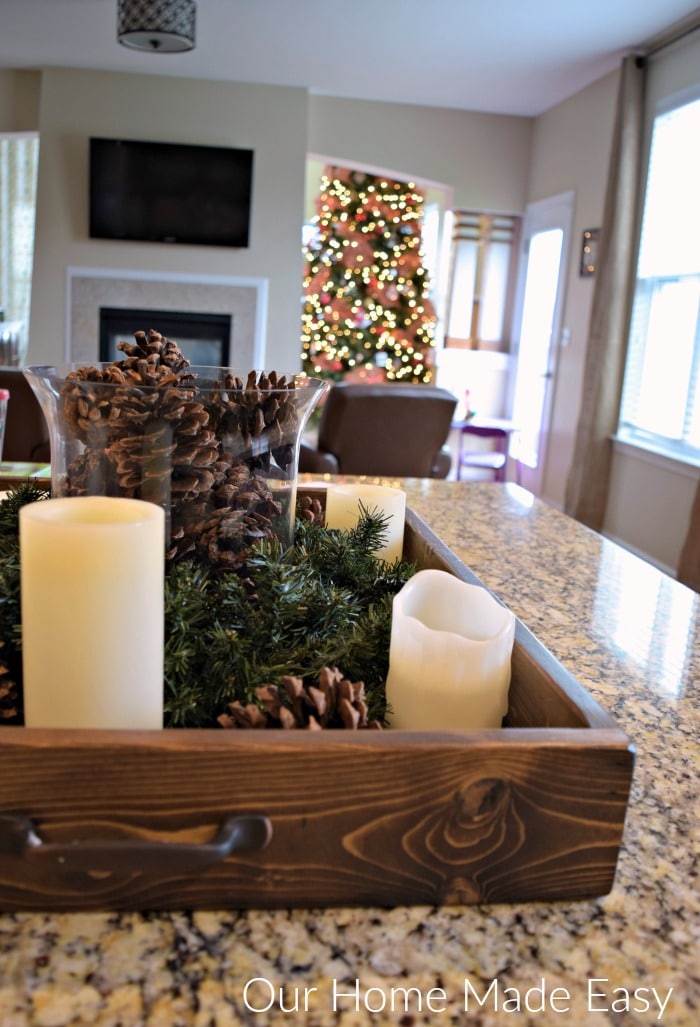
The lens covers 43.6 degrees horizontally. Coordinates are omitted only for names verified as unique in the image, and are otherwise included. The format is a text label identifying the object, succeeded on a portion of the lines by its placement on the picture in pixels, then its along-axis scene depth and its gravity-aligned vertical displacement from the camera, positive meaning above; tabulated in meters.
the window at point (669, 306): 4.29 +0.37
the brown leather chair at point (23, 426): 3.25 -0.37
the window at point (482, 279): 6.67 +0.64
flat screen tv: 6.04 +1.01
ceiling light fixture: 4.20 +1.51
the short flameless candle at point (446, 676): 0.57 -0.20
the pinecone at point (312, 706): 0.52 -0.21
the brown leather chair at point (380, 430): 3.59 -0.31
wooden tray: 0.44 -0.24
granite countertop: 0.41 -0.30
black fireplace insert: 6.29 +0.09
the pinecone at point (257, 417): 0.70 -0.06
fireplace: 6.20 +0.25
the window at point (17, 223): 7.72 +0.92
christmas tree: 7.77 +0.64
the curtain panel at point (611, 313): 4.75 +0.33
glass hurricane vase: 0.66 -0.08
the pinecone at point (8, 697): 0.56 -0.24
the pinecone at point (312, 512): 0.96 -0.18
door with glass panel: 5.85 +0.29
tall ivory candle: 0.46 -0.15
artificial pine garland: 0.58 -0.21
